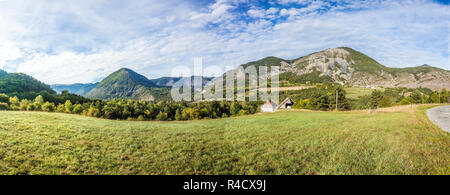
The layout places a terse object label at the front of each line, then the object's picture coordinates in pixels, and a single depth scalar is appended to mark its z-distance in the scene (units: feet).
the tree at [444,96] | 143.99
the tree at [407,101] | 155.20
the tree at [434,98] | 145.68
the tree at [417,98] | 158.92
